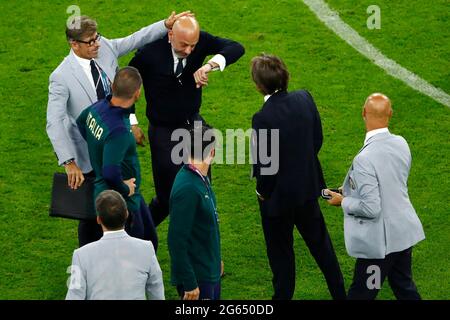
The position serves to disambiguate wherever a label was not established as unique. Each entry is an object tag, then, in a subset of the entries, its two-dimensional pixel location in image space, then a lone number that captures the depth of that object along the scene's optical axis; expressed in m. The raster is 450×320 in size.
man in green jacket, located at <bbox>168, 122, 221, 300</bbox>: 14.94
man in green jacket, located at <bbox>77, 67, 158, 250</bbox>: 16.23
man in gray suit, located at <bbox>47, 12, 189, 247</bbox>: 17.27
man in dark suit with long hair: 16.39
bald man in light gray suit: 15.61
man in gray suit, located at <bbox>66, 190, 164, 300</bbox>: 13.76
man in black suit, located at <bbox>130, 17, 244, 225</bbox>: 18.52
